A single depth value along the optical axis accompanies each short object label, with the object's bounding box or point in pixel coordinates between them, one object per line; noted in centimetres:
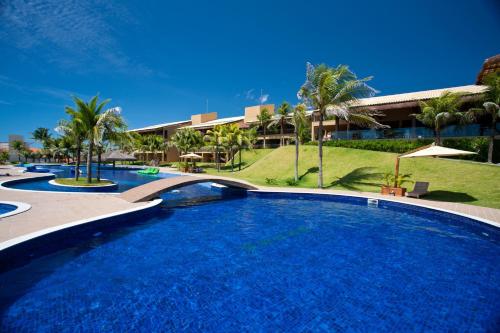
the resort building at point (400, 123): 2022
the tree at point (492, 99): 1745
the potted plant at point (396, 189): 1463
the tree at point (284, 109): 3494
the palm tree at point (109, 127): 1788
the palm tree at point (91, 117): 1736
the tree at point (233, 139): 3159
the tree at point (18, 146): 6588
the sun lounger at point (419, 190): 1418
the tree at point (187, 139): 3806
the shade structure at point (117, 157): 3142
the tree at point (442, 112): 1945
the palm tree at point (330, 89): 1659
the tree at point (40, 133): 6894
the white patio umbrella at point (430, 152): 1270
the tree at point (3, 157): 4356
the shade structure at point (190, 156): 3347
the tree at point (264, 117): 4322
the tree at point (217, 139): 3305
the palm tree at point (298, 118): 1998
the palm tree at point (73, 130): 1816
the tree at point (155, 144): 4875
